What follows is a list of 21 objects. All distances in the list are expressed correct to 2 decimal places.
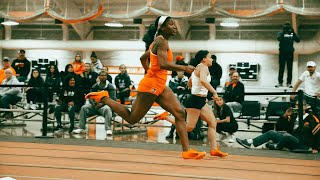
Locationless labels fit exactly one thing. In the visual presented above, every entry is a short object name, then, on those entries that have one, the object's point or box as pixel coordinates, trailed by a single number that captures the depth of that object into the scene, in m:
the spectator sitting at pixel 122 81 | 12.79
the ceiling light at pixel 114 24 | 22.35
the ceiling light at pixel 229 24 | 21.31
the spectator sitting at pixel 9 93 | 12.51
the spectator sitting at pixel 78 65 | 14.73
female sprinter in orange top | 6.21
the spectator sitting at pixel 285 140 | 8.27
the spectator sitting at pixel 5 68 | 13.78
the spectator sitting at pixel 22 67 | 15.05
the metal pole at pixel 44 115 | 9.66
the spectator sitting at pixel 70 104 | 10.98
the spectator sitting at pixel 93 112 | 10.80
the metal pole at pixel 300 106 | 8.30
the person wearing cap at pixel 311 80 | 11.23
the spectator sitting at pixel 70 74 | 12.05
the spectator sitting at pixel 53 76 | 14.02
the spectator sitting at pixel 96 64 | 14.52
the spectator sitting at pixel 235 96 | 11.12
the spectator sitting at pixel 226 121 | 10.05
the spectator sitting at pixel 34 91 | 12.49
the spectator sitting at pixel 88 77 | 12.36
